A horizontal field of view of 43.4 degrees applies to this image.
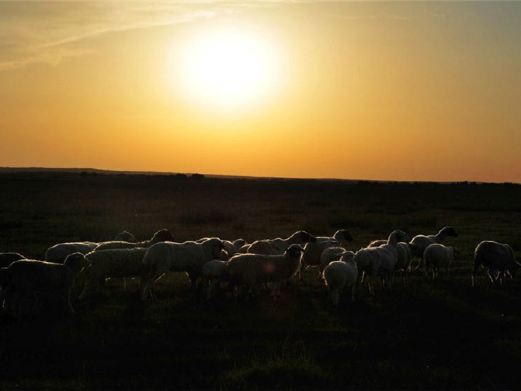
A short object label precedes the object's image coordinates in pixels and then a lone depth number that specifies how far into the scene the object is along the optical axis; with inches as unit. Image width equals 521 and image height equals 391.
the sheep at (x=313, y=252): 694.5
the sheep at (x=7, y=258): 530.6
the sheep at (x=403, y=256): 675.4
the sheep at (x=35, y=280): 470.6
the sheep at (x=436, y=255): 691.4
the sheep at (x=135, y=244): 637.3
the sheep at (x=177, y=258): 559.8
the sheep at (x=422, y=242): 761.0
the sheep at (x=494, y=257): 642.2
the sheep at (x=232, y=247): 693.9
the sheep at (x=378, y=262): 600.1
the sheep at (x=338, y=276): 532.4
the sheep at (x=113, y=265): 560.4
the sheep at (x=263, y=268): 557.3
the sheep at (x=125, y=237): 763.4
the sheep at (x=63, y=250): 605.9
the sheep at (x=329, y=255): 628.4
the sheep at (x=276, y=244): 650.8
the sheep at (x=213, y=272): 557.9
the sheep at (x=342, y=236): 801.6
